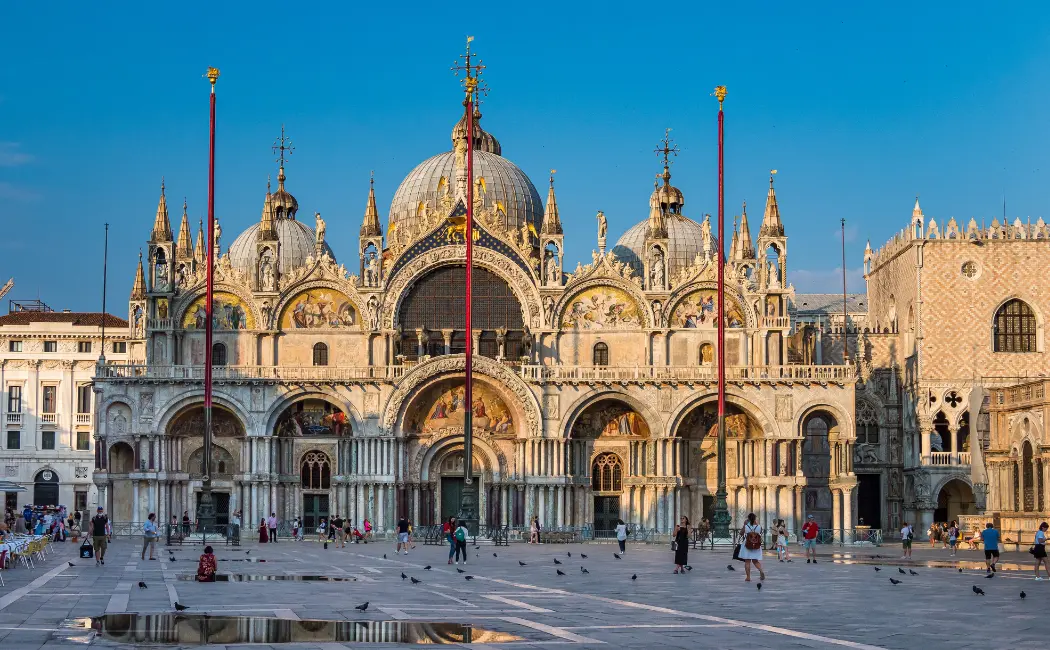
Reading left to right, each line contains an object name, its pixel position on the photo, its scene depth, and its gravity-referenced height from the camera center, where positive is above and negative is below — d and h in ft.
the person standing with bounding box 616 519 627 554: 174.29 -9.57
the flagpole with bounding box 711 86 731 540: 176.76 +3.95
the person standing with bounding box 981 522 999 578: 128.26 -7.81
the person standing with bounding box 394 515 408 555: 166.61 -8.97
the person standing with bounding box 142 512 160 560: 153.58 -7.97
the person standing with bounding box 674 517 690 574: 128.16 -8.00
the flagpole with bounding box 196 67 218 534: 186.19 +11.02
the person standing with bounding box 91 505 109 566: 146.51 -7.87
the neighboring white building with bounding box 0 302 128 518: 313.73 +7.29
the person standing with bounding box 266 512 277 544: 218.18 -10.60
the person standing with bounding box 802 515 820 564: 156.90 -9.05
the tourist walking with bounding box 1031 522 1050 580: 116.67 -7.59
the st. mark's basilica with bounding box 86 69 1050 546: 224.53 +8.47
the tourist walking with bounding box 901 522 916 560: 164.14 -9.77
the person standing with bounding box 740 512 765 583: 115.85 -7.51
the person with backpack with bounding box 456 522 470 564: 142.82 -7.98
